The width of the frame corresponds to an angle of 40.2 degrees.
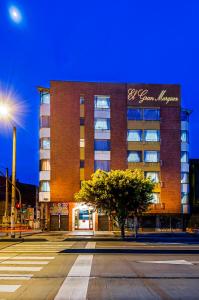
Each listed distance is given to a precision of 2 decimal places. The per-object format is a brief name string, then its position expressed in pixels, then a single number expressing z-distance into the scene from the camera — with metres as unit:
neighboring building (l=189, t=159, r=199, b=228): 35.72
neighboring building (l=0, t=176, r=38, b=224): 48.35
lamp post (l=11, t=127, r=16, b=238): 22.77
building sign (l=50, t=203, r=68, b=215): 34.06
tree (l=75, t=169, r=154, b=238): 24.20
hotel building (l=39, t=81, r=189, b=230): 34.30
